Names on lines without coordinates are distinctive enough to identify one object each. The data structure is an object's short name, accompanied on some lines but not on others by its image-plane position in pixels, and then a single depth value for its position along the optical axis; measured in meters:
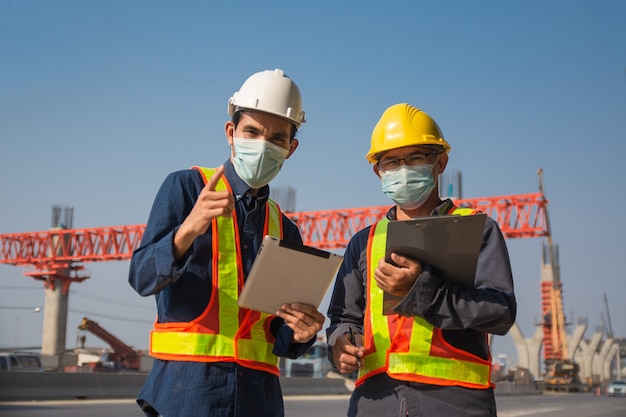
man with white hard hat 2.63
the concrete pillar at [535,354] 79.69
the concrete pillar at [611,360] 111.12
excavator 40.69
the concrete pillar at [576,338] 83.81
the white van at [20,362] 21.45
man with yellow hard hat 2.81
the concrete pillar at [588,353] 92.69
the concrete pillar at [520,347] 79.38
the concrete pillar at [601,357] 106.50
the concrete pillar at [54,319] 54.38
